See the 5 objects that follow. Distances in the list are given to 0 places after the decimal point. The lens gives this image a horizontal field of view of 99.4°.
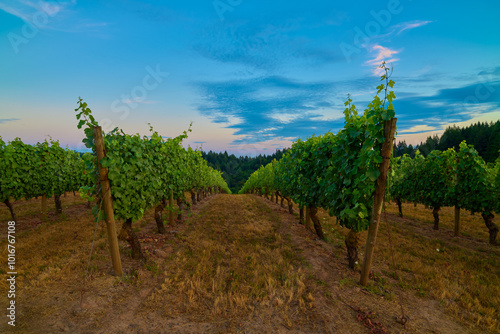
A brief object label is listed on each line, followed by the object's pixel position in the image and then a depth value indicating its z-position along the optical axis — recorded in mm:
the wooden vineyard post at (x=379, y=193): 4988
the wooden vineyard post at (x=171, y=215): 11062
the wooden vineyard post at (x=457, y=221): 12034
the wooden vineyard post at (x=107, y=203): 5508
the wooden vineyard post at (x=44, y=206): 13636
